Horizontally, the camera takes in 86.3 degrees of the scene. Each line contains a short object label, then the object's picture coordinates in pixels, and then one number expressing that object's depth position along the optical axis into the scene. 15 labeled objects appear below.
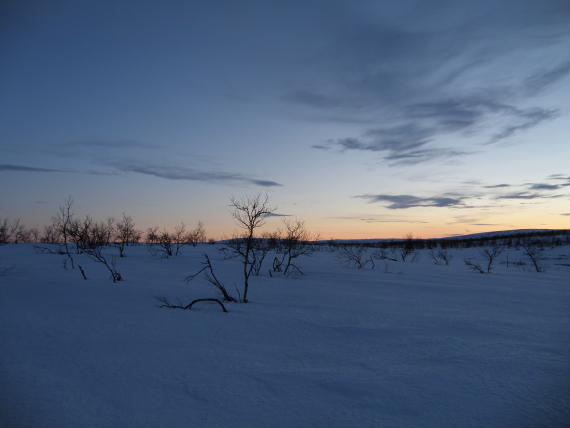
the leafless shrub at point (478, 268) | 19.23
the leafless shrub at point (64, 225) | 18.57
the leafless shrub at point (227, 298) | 8.66
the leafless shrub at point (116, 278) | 11.26
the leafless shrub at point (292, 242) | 17.36
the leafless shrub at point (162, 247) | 25.81
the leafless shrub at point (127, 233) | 39.22
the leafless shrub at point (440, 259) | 31.11
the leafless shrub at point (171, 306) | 7.46
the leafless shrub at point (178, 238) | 31.54
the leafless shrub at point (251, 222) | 9.54
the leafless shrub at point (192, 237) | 41.28
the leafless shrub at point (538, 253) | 23.74
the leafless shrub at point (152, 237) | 33.36
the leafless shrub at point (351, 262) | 21.59
